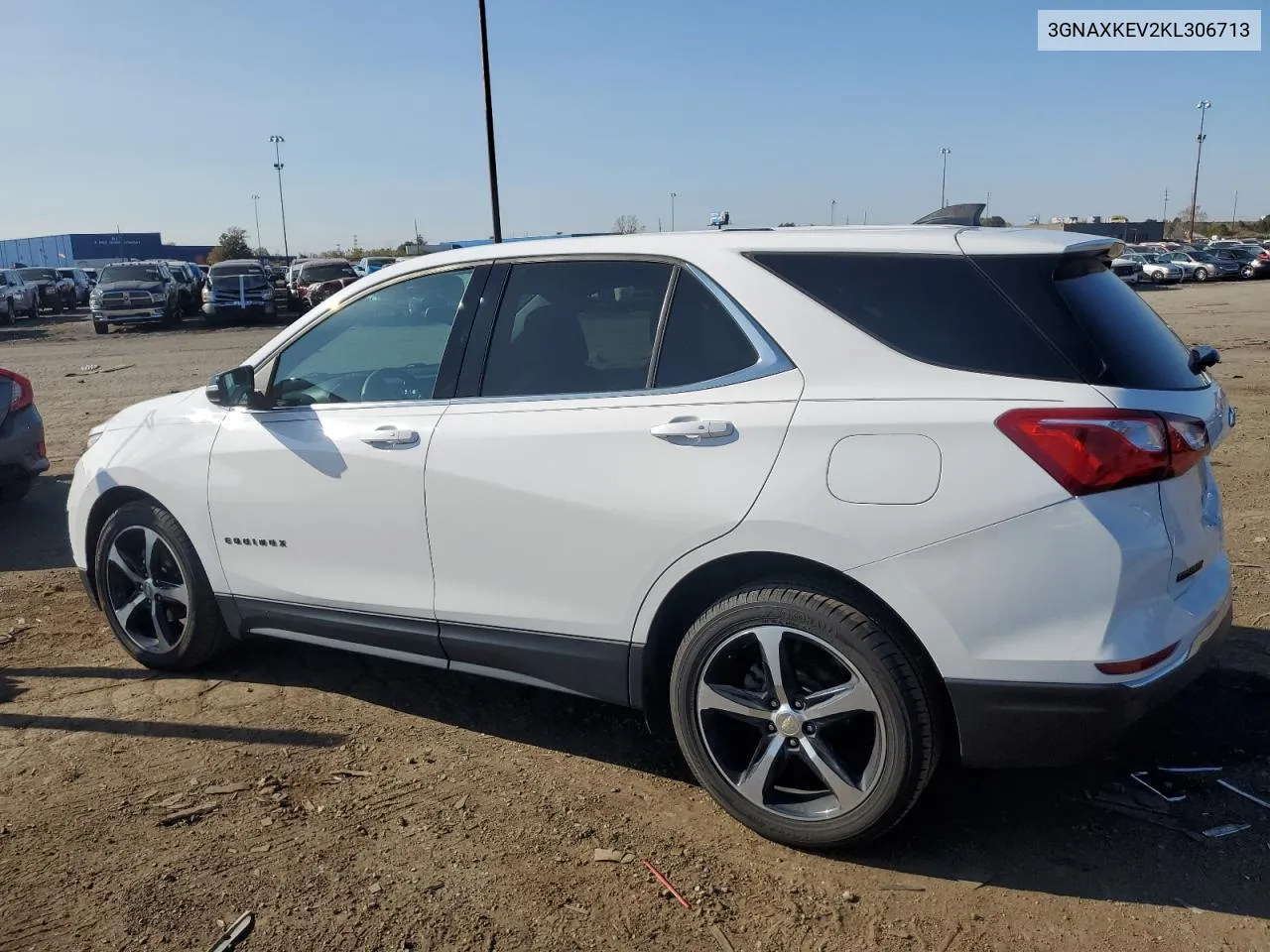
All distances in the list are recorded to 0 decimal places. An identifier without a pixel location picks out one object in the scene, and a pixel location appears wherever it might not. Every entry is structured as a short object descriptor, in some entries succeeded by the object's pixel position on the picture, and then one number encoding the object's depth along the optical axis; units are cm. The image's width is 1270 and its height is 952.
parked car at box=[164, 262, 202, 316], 3541
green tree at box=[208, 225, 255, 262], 9281
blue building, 9350
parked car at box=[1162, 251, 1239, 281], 4912
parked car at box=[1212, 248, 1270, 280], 4894
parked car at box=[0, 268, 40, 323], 3628
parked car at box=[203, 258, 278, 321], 3128
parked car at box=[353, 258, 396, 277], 3609
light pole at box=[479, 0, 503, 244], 2542
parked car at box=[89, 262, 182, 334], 2988
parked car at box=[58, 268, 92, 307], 4515
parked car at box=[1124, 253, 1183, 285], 4838
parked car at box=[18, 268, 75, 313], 4122
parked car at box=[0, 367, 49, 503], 748
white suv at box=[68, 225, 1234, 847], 283
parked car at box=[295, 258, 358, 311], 3272
